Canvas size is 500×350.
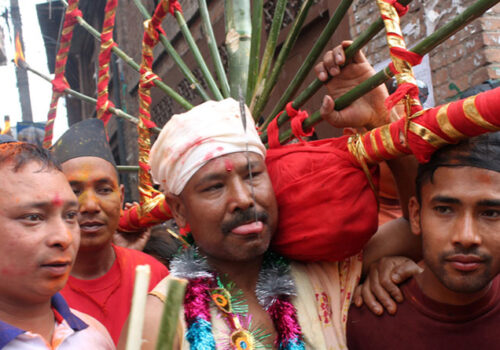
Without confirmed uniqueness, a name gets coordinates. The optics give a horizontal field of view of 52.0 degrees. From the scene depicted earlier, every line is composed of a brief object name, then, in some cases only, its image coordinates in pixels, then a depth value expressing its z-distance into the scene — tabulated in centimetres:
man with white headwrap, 156
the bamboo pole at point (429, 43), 127
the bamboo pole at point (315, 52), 186
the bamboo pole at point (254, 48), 232
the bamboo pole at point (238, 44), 253
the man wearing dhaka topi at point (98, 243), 221
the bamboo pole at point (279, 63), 220
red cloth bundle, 156
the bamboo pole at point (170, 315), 44
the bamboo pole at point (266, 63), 232
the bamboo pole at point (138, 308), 46
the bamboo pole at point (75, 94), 288
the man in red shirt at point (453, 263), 138
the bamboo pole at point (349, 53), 156
